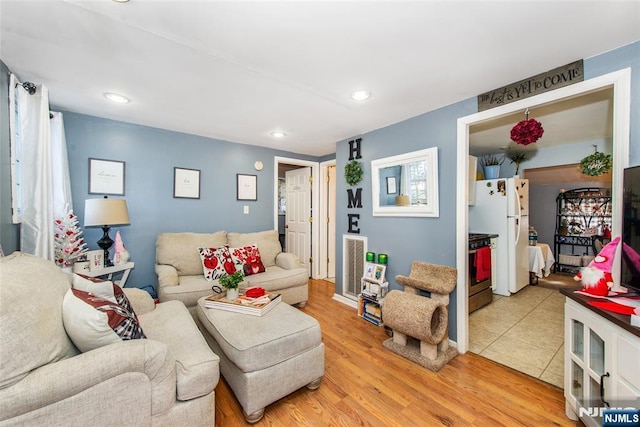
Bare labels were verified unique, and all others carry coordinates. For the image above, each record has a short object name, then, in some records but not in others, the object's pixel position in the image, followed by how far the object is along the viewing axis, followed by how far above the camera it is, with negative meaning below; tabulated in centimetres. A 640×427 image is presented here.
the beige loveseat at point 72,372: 87 -64
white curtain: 182 +30
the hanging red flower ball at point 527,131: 188 +62
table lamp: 234 -2
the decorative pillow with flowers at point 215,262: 274 -56
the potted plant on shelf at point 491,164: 390 +79
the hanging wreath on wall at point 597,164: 265 +51
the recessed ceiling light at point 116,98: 216 +103
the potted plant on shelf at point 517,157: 405 +89
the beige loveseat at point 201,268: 245 -66
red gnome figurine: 138 -35
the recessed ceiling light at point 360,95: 210 +101
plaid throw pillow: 108 -49
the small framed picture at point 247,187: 369 +39
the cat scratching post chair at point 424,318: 202 -90
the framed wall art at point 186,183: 316 +38
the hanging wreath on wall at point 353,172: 318 +52
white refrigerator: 360 -18
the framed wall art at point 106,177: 266 +40
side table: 229 -56
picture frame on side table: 233 -44
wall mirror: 245 +30
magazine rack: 274 -91
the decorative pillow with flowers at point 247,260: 294 -57
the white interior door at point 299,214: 446 -3
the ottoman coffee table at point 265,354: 147 -89
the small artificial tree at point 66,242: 221 -26
